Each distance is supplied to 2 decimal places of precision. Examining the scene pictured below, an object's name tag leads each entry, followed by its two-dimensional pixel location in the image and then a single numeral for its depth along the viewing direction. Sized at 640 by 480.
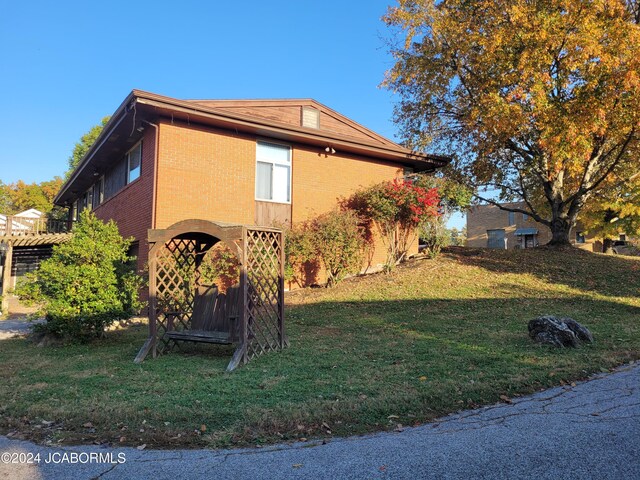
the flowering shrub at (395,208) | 14.17
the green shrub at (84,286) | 8.01
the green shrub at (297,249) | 12.69
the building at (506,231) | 38.23
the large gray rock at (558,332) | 6.89
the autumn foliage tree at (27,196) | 48.28
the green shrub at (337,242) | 13.11
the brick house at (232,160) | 11.91
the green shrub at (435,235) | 15.41
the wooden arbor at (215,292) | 6.77
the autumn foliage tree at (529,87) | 12.52
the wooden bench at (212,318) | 6.89
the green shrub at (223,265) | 11.52
